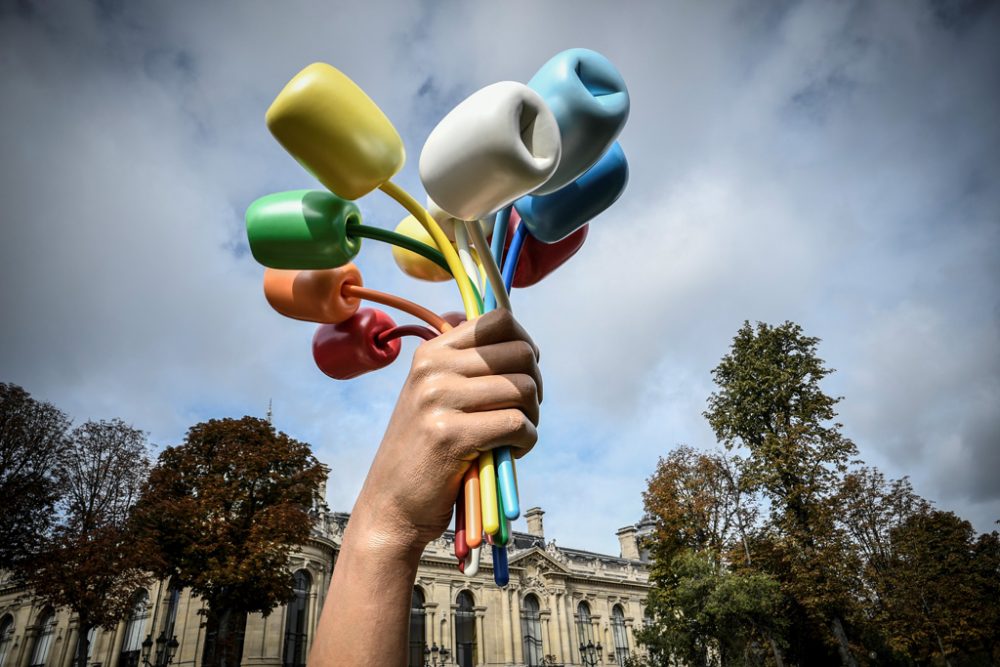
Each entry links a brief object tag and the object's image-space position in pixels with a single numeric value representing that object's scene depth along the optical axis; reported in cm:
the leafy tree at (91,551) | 1634
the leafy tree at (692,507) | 2155
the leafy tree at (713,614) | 1738
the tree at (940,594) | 2006
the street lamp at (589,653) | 3466
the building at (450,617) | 2334
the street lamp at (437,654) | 2816
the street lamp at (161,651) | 2092
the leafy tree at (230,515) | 1636
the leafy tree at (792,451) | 1682
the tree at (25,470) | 1706
